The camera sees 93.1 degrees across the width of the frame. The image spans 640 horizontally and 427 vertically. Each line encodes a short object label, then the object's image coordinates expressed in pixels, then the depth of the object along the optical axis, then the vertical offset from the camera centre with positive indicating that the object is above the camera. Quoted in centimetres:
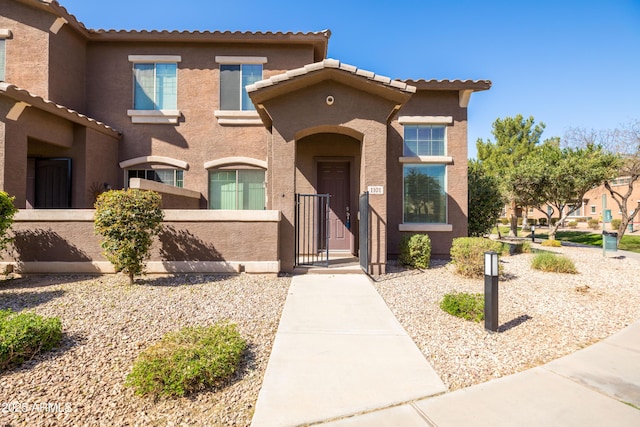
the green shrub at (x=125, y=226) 623 -21
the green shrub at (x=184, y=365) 289 -150
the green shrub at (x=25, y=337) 336 -143
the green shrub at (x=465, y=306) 481 -143
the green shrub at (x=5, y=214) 650 +1
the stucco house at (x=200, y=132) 932 +277
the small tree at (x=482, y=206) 1181 +50
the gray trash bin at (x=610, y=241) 1184 -81
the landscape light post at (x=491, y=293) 440 -108
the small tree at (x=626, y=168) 1675 +292
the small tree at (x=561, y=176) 1477 +220
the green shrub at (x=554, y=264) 845 -126
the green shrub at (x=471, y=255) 762 -93
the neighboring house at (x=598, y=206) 3228 +170
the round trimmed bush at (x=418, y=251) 848 -92
